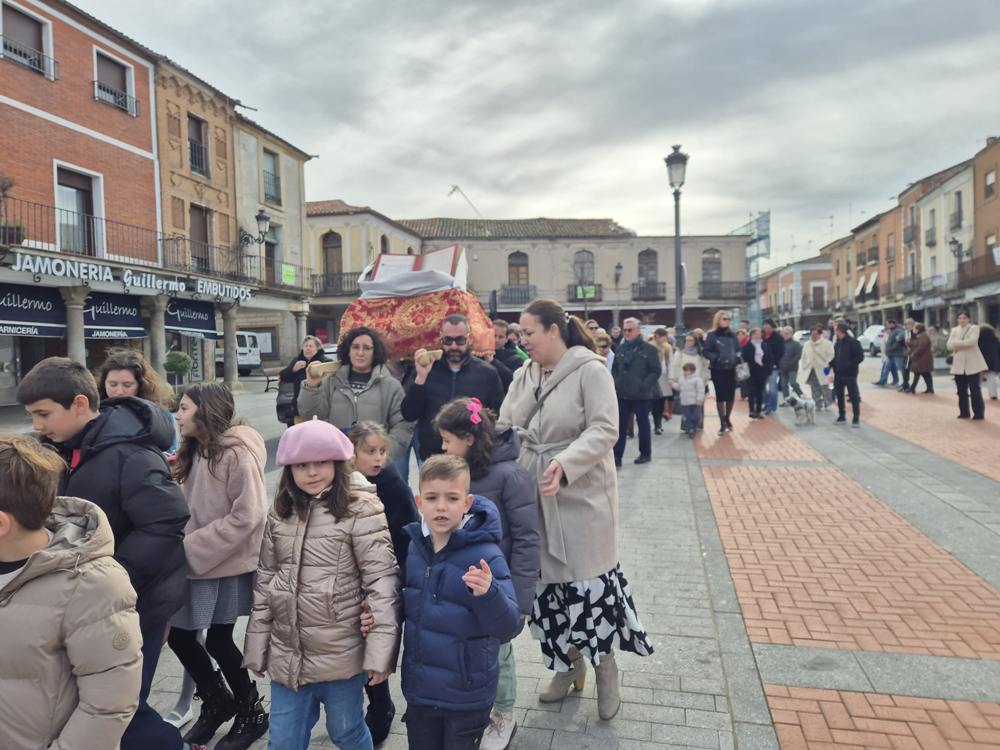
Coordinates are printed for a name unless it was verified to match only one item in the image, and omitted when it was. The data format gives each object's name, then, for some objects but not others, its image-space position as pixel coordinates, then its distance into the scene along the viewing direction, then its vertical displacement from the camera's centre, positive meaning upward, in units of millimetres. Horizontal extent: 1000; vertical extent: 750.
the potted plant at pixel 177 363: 16453 -75
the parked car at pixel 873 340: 32906 +356
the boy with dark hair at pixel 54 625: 1557 -648
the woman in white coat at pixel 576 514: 2875 -735
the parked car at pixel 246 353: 27406 +255
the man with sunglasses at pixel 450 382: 4254 -188
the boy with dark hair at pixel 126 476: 2154 -390
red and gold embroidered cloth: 5055 +303
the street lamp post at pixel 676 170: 12406 +3539
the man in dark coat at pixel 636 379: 8133 -356
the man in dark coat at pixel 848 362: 10555 -246
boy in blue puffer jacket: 2121 -874
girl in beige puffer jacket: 2285 -863
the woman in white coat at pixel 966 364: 10594 -323
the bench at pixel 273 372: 24334 -602
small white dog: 10992 -1087
